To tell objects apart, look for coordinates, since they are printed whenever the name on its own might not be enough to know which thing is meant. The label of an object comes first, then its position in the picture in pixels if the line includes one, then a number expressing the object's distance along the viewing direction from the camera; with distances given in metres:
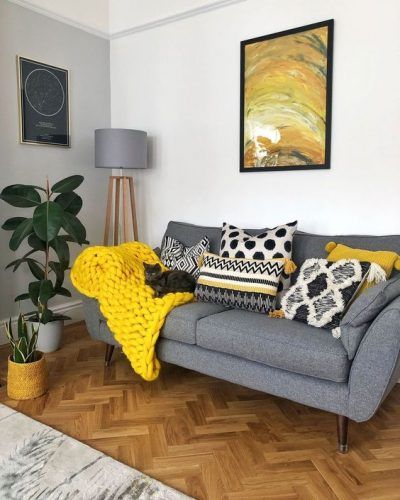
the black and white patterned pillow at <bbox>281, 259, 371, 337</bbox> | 2.07
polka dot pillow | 2.59
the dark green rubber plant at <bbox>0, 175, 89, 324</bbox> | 2.71
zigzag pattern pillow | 2.41
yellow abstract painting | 2.82
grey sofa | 1.80
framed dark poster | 3.27
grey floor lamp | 3.28
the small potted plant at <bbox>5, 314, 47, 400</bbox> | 2.38
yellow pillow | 2.25
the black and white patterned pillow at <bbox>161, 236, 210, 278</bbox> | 2.90
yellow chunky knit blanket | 2.38
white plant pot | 3.07
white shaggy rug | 1.63
